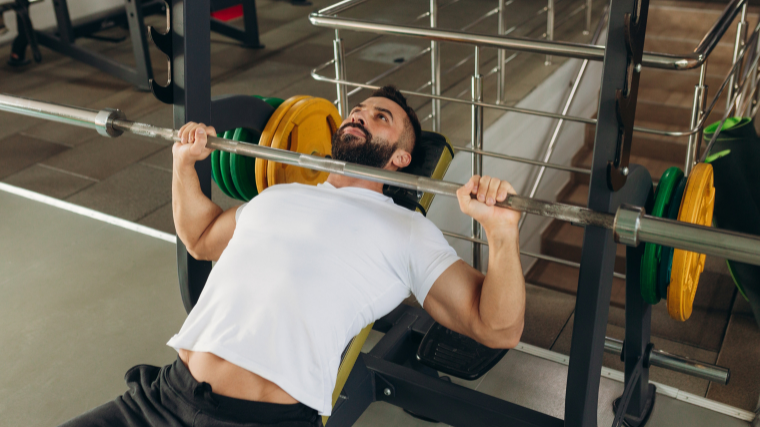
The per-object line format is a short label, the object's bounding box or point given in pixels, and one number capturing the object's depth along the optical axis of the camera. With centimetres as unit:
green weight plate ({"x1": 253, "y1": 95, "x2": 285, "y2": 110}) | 201
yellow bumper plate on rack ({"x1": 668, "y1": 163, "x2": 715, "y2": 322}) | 135
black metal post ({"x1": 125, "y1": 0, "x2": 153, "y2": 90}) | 389
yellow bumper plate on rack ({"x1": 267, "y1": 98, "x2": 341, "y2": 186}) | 193
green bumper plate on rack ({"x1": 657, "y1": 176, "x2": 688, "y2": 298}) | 140
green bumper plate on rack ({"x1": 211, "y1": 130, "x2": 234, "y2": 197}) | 200
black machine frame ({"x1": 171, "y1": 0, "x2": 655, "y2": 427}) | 113
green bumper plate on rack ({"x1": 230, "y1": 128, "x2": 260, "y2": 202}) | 197
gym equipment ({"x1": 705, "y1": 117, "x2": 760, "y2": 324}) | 221
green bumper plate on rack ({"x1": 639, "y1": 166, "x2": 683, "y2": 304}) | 141
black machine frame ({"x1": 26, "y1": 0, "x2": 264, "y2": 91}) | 396
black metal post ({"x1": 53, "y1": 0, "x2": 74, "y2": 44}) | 433
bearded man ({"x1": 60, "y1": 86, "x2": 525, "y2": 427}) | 132
